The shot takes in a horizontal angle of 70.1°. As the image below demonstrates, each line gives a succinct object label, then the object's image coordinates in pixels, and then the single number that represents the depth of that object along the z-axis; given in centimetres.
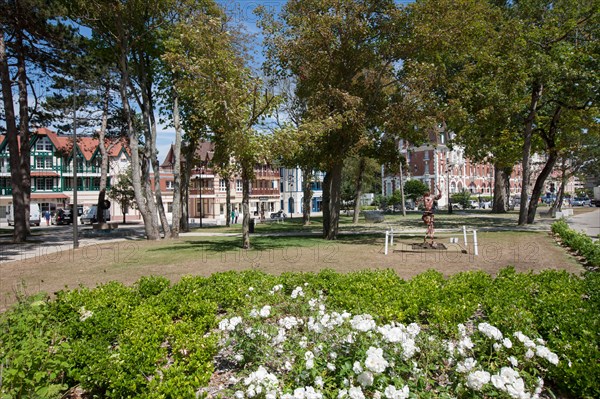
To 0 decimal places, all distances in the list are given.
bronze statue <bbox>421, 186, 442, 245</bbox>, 1507
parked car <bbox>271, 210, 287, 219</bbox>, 5872
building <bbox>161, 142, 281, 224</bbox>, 6756
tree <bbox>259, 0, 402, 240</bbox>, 1814
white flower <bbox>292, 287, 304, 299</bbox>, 570
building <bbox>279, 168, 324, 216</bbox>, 7931
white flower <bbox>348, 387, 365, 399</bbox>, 313
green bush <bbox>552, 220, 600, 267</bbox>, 1129
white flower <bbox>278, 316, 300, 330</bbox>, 456
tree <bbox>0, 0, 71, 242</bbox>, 2033
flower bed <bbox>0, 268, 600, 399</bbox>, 359
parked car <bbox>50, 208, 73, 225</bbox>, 4516
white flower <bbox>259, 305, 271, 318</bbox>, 458
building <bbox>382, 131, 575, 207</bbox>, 7956
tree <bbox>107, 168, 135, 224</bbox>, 4475
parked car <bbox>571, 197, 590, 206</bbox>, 8216
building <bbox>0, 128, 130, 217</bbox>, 6116
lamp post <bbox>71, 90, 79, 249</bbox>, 1823
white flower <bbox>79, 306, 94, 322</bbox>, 591
